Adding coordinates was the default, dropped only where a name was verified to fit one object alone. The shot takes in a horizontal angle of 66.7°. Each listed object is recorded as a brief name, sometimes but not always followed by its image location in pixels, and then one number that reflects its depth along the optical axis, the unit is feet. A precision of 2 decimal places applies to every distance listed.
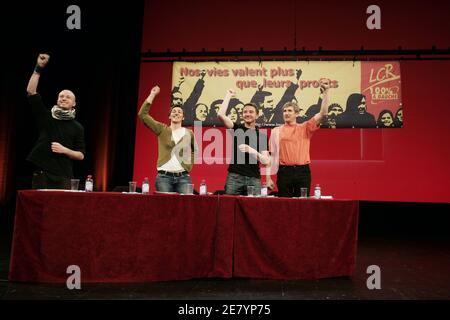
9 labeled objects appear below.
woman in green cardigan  9.37
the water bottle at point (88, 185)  7.69
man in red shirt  9.84
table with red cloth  7.09
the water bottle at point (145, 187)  8.12
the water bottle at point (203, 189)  8.31
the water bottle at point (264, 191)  8.53
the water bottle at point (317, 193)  8.43
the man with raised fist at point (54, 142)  8.01
